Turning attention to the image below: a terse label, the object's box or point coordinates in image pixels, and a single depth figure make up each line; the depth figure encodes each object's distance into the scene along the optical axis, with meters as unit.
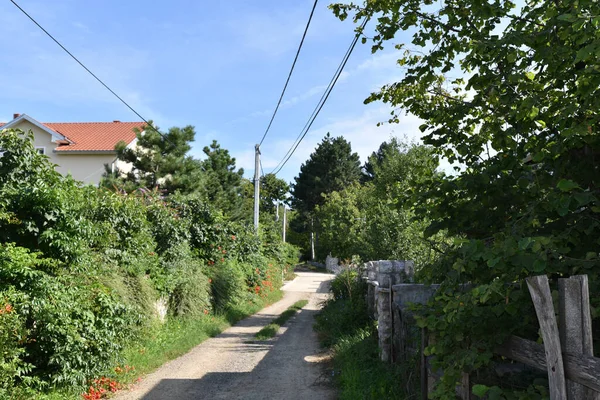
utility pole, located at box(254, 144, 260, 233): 23.94
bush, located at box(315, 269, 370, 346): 10.55
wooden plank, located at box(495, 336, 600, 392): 2.19
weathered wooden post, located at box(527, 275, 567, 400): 2.37
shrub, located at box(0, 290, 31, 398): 5.01
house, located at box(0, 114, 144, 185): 30.14
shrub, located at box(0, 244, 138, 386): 5.68
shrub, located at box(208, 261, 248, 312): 14.90
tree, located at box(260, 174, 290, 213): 61.47
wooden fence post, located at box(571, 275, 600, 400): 2.30
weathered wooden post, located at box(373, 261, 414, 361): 7.55
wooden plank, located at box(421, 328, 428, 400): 5.36
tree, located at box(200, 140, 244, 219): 33.88
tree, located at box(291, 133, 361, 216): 55.62
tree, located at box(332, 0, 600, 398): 3.04
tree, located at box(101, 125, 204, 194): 22.41
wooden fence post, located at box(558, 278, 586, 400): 2.33
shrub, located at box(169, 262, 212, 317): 12.13
